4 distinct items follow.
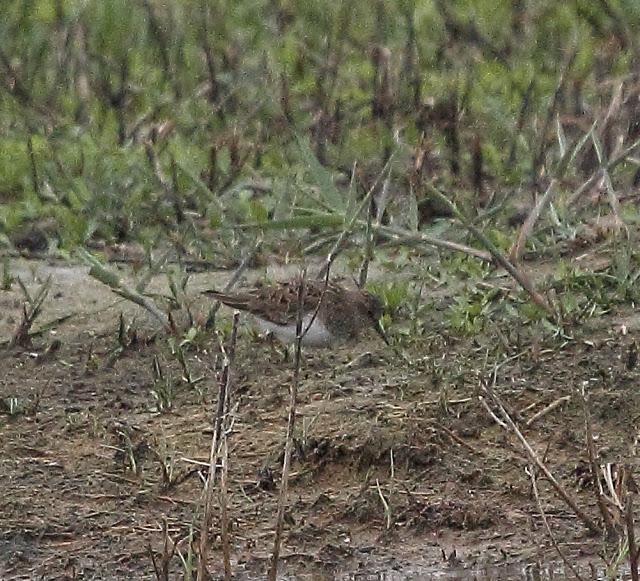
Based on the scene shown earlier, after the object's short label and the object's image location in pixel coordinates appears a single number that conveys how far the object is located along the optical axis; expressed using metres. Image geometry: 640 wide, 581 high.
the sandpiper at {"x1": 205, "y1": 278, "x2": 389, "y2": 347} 12.37
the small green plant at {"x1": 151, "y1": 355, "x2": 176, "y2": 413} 11.52
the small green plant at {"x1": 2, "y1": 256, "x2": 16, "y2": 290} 13.95
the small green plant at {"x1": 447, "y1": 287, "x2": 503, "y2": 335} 12.47
